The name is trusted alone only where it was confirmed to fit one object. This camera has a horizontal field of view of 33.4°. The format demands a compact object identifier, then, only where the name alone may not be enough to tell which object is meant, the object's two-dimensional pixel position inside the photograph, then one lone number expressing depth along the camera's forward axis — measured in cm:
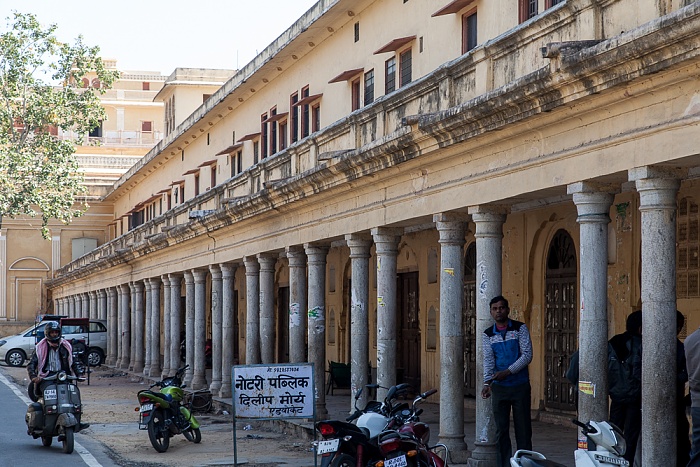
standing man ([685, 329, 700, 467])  840
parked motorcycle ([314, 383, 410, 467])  1162
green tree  4478
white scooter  829
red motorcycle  1126
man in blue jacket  1212
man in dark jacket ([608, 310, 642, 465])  1107
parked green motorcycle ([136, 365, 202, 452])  1738
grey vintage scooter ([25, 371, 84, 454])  1642
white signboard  1505
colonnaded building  1019
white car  4488
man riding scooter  1667
